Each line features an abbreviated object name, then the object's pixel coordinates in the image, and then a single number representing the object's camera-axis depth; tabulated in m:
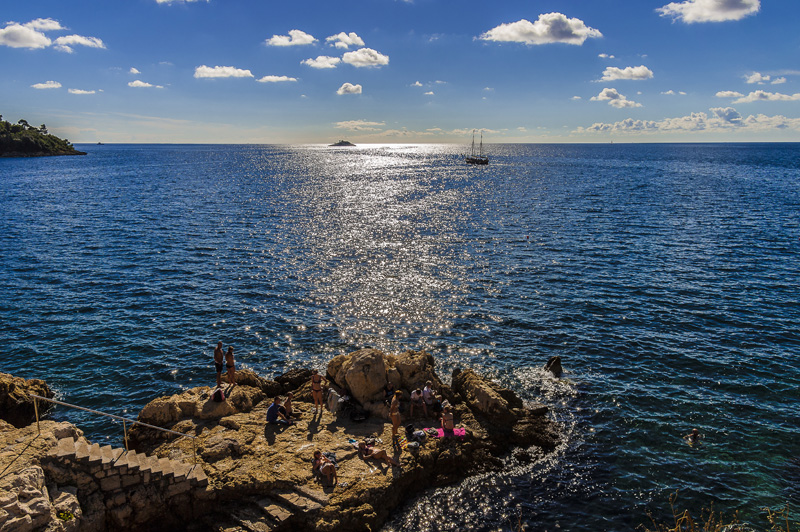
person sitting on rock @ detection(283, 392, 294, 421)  20.50
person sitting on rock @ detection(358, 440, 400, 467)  18.16
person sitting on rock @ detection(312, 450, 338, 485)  16.75
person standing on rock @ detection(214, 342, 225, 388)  23.34
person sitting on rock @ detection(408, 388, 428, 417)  21.52
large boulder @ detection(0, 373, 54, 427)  21.83
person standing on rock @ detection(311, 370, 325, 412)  21.14
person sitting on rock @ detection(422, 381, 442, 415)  21.62
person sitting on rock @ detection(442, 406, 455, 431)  20.14
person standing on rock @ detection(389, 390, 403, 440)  19.44
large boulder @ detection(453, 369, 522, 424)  22.03
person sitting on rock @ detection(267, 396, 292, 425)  20.06
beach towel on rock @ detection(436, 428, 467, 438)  20.22
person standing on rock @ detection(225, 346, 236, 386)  22.73
